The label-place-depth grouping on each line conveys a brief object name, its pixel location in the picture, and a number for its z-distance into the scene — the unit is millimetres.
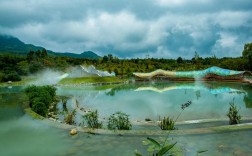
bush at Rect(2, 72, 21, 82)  34403
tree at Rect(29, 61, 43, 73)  38916
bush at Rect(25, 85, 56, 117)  8910
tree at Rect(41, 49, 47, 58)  46016
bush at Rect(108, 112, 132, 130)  6464
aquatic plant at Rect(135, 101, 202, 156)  2774
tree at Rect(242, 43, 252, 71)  31728
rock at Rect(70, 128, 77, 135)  6082
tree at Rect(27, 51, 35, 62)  44447
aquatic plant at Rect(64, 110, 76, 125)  7505
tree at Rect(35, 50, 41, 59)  46068
